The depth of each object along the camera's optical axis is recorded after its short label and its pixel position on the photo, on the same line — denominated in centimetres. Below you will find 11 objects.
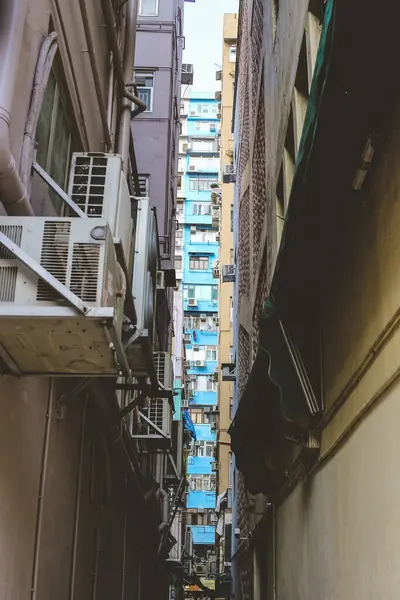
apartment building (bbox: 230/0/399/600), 424
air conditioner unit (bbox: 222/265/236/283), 2891
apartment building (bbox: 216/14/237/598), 3249
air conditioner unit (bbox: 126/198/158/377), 780
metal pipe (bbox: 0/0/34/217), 456
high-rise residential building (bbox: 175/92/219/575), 5262
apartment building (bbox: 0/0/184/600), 457
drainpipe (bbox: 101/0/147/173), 910
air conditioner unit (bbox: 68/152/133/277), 608
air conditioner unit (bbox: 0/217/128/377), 442
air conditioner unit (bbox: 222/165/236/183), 3027
